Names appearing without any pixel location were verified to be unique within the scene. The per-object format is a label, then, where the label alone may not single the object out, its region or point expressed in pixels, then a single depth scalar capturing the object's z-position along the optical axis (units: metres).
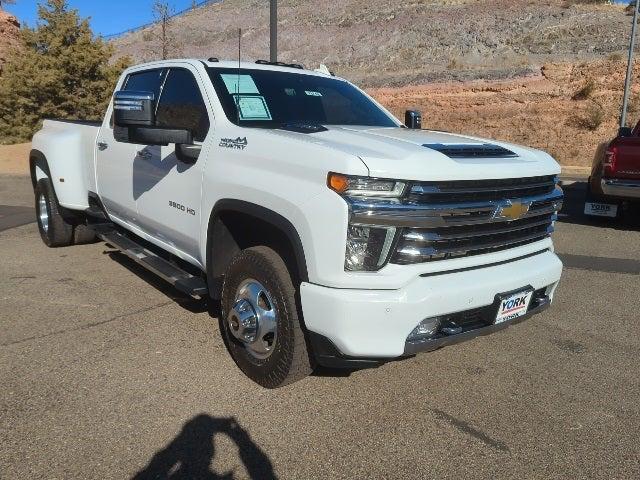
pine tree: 21.70
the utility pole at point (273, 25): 11.06
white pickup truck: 2.82
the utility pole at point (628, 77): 20.51
